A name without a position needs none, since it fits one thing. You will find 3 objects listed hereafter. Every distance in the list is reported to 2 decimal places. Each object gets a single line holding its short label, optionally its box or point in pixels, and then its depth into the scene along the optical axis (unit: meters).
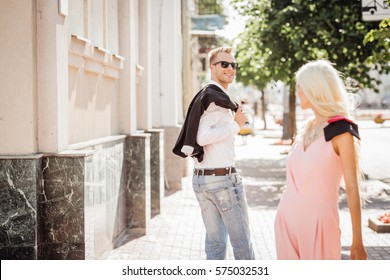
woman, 5.31
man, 7.37
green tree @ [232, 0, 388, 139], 22.40
